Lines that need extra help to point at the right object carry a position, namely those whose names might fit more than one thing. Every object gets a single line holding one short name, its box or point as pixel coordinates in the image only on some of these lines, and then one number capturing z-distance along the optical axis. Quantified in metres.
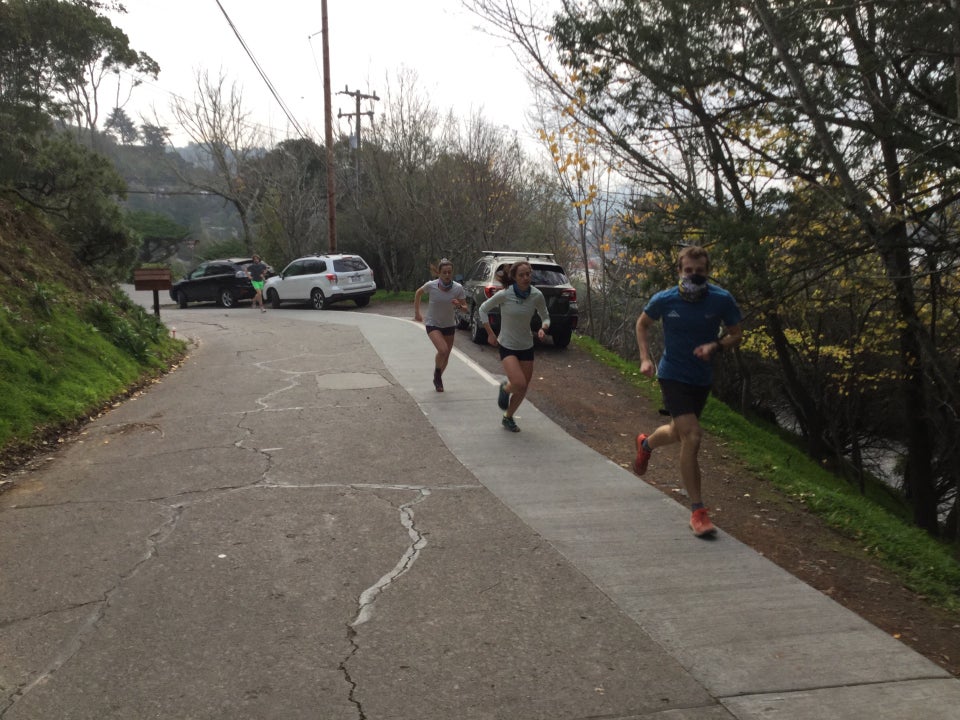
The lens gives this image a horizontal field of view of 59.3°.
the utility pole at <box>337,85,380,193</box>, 35.36
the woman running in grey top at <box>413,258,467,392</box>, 10.22
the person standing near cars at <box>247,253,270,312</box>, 25.61
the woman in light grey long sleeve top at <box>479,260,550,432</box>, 8.24
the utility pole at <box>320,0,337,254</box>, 28.09
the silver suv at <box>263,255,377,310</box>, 25.31
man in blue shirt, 5.39
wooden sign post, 16.33
